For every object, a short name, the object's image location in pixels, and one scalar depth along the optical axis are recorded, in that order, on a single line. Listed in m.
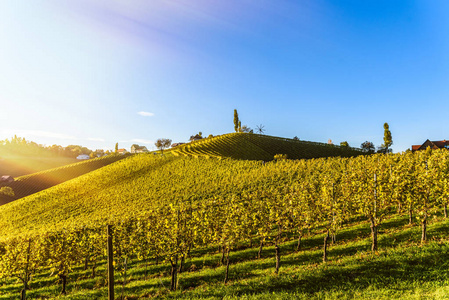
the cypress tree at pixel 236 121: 130.38
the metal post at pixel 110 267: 10.80
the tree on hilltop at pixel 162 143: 104.36
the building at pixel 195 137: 144.62
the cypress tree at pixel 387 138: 96.19
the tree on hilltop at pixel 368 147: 104.04
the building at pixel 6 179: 80.88
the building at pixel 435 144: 92.38
